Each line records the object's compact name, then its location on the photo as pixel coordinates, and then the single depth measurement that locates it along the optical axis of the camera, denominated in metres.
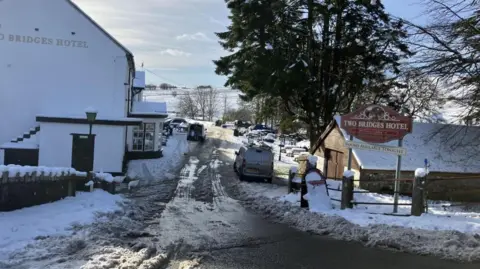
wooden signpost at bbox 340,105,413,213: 13.66
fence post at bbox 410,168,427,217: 12.23
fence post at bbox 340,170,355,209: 13.49
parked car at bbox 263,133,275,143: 68.31
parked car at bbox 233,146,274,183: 25.50
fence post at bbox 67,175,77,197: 14.09
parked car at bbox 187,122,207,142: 57.75
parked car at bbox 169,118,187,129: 82.38
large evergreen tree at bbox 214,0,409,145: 28.75
